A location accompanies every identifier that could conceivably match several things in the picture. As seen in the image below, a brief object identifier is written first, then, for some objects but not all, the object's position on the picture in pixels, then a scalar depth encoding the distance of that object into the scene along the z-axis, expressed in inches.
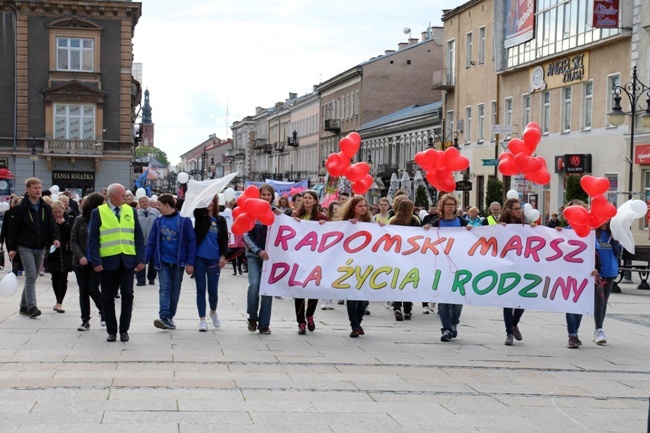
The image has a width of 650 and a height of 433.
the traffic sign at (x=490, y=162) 1332.1
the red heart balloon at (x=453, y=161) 588.1
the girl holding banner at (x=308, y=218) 530.3
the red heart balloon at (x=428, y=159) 591.2
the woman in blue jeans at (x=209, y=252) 533.0
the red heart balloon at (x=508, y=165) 563.2
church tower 7278.5
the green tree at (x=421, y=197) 1950.1
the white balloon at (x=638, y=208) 518.0
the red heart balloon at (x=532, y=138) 562.6
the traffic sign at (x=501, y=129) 1211.4
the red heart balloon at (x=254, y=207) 513.3
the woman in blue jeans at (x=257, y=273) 522.3
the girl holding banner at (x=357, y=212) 537.3
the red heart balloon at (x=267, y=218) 518.9
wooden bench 909.2
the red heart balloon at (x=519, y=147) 565.0
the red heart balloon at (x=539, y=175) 561.3
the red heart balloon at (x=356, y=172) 634.2
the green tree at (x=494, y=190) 1704.0
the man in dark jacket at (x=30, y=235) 568.1
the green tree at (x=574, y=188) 1428.4
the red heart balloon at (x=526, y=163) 555.2
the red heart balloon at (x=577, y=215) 507.5
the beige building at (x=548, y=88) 1462.8
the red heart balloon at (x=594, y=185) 513.3
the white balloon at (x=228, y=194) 898.7
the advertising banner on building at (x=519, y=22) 1763.0
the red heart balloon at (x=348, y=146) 623.5
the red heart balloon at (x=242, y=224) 511.2
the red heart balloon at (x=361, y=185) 640.4
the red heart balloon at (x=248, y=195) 517.0
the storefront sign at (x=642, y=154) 1365.7
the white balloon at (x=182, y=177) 668.4
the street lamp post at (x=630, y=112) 969.2
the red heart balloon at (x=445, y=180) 591.2
